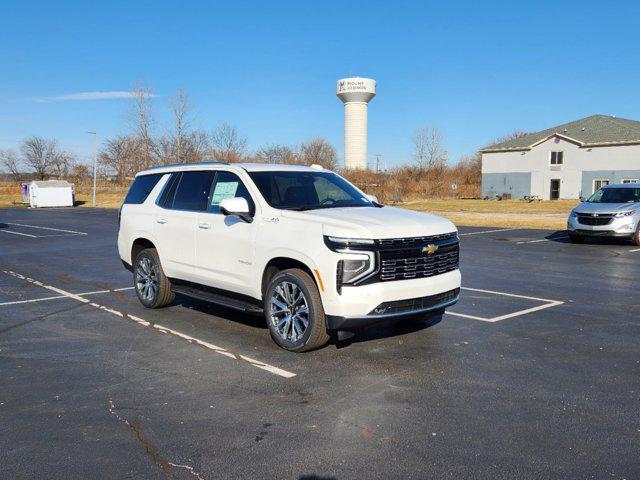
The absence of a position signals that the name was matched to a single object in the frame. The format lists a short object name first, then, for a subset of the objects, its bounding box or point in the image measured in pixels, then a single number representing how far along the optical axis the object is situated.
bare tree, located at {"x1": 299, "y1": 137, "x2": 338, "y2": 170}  93.38
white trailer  50.41
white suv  5.66
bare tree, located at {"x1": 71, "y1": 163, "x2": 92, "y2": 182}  84.56
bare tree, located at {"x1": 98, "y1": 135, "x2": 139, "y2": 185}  61.29
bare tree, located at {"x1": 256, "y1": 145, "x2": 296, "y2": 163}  80.45
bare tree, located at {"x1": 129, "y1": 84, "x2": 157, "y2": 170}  56.94
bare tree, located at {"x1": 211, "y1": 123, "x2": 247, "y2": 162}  64.56
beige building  55.28
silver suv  16.25
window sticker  7.07
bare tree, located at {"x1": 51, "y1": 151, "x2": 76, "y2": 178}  104.56
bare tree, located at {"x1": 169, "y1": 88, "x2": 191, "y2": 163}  55.88
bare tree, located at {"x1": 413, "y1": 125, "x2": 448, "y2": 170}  99.94
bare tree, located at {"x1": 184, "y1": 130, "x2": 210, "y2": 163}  58.68
